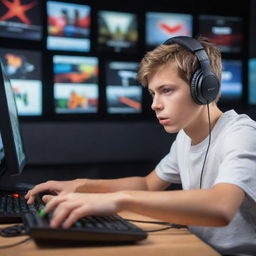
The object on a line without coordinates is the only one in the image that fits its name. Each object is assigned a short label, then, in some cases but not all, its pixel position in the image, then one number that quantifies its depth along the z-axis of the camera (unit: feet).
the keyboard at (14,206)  3.01
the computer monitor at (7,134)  3.24
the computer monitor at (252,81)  10.50
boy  2.52
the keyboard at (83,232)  2.31
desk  2.30
